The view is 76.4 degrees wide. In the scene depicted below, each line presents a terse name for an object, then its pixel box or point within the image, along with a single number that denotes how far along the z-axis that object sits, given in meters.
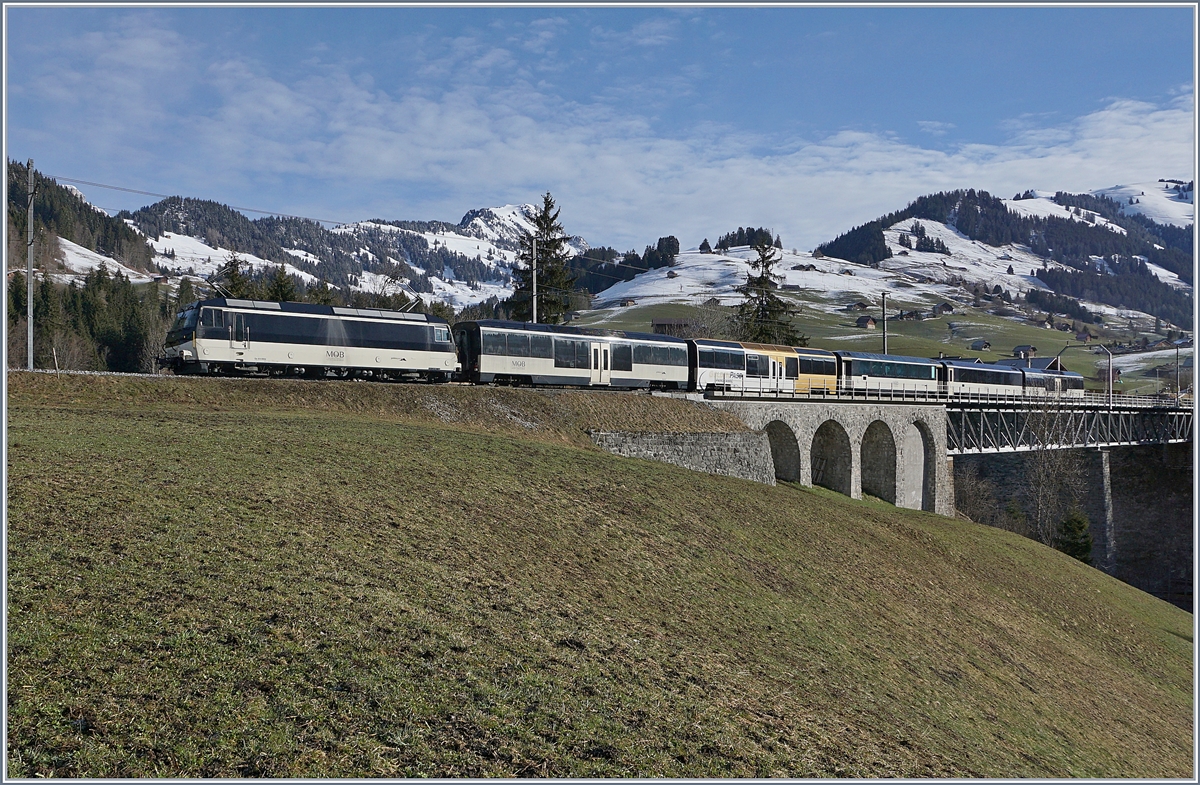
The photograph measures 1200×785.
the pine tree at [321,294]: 81.81
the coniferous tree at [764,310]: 76.69
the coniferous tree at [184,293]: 117.50
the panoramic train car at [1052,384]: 67.00
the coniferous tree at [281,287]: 67.91
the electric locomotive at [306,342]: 29.47
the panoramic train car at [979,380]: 57.11
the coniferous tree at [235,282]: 66.81
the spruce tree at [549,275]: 65.38
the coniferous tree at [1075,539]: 49.69
